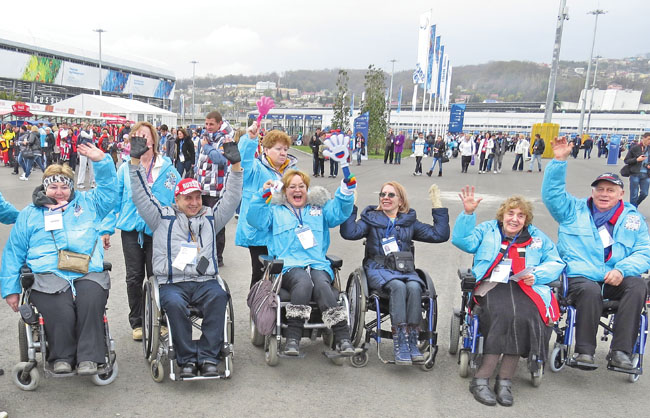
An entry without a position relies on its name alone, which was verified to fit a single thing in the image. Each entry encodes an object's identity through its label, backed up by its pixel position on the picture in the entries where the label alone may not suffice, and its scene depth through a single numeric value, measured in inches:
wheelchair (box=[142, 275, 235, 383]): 133.7
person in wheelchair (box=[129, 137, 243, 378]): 134.3
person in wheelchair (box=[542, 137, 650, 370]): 145.9
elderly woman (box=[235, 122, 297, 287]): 175.2
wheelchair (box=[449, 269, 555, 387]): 140.3
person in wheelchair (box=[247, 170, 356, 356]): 151.2
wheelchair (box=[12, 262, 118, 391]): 126.6
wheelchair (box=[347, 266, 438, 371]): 148.6
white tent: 1788.9
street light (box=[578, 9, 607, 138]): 1918.1
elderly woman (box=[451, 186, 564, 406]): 138.0
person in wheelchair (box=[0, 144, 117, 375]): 128.1
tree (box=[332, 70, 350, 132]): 1255.5
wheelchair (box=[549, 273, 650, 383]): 145.3
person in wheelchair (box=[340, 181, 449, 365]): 157.2
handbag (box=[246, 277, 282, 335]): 144.7
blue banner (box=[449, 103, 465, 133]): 1224.2
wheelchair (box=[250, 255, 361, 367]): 147.2
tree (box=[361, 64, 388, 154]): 1254.3
